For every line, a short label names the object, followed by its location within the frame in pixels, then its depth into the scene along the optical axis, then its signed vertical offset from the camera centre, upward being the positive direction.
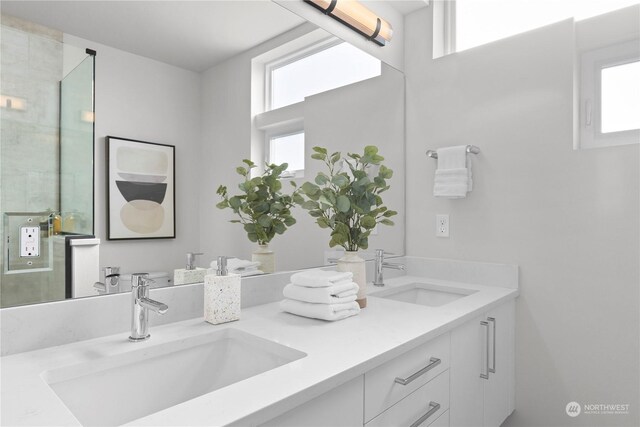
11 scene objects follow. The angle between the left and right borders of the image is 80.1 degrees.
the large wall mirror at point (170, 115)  0.85 +0.30
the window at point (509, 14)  1.61 +0.92
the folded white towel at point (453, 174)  1.80 +0.19
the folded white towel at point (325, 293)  1.17 -0.25
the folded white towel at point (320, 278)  1.18 -0.21
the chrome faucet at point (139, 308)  0.96 -0.24
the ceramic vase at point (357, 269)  1.37 -0.21
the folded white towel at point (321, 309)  1.15 -0.30
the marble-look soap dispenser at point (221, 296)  1.10 -0.24
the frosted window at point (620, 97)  1.47 +0.46
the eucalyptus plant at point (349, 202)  1.39 +0.04
